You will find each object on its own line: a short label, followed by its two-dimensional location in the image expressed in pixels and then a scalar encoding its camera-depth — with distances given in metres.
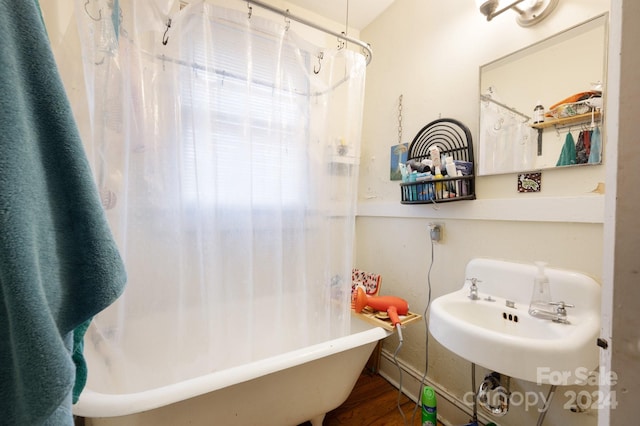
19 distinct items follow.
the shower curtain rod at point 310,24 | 1.07
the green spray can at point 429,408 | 1.25
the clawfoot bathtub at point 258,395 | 0.79
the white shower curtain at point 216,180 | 0.98
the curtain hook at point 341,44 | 1.37
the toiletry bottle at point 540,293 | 1.03
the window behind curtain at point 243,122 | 1.08
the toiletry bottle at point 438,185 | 1.34
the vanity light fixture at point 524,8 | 1.08
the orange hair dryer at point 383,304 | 1.45
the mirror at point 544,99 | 0.97
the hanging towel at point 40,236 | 0.33
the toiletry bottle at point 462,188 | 1.29
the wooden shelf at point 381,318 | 1.34
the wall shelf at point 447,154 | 1.30
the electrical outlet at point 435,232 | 1.46
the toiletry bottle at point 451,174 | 1.29
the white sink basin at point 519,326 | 0.77
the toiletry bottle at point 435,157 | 1.36
